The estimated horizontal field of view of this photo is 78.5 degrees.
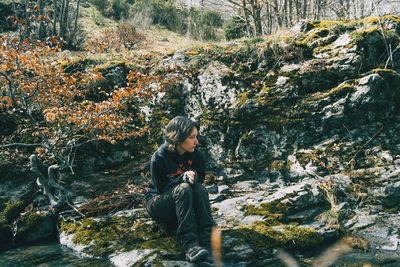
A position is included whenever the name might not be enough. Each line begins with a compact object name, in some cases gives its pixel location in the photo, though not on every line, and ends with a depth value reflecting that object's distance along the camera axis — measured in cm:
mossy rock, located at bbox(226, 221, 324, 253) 283
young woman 255
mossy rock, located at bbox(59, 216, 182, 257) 289
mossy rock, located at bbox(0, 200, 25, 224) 421
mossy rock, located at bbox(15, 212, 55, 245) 393
